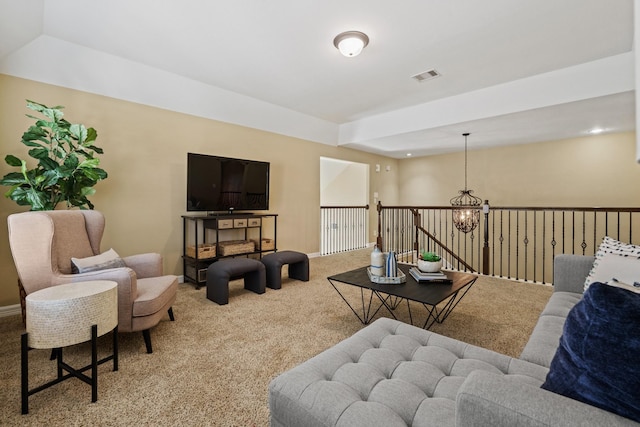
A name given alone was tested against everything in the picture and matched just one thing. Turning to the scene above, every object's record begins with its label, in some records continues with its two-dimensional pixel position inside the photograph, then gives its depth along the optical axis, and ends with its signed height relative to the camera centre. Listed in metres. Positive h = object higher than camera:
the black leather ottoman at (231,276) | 3.19 -0.73
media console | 3.88 -0.44
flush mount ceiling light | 2.92 +1.70
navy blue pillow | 0.69 -0.35
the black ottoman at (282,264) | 3.74 -0.70
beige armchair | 2.08 -0.44
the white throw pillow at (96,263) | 2.31 -0.42
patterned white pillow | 1.72 -0.30
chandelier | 4.92 -0.05
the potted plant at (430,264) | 2.62 -0.44
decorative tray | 2.49 -0.56
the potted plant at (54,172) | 2.59 +0.35
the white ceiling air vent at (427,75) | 3.77 +1.79
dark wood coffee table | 2.21 -0.60
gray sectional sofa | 0.74 -0.65
